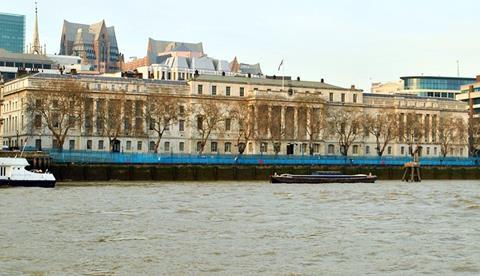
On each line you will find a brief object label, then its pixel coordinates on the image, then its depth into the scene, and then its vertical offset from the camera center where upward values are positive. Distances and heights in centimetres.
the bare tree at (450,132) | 16825 +482
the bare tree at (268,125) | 15088 +555
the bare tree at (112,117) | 13712 +630
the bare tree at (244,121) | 14912 +615
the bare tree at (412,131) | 16512 +505
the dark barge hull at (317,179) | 11000 -241
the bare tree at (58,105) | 13150 +788
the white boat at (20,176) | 8650 -156
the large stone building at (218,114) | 14325 +736
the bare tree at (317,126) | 15562 +555
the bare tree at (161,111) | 14075 +740
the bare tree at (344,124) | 15812 +602
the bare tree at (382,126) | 15850 +561
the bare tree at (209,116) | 14525 +681
